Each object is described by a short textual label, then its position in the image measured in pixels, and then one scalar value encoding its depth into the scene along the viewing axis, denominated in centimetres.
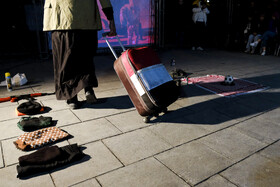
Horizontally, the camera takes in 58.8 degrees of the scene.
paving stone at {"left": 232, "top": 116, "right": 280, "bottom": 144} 310
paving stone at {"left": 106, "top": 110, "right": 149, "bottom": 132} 331
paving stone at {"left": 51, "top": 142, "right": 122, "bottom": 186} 225
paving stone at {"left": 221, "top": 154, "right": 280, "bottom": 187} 226
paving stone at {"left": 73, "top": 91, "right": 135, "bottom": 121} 368
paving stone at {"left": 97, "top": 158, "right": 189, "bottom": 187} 221
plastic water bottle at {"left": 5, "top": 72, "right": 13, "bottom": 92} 477
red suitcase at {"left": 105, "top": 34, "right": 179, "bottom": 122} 320
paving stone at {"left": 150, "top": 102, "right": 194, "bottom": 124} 353
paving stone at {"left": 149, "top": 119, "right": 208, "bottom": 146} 301
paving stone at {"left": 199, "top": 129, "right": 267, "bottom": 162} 272
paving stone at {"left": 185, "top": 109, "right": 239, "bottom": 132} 338
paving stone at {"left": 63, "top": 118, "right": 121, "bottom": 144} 300
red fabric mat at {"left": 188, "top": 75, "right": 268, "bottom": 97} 485
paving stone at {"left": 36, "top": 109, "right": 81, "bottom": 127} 343
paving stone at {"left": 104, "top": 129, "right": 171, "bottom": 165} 264
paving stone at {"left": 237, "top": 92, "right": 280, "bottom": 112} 411
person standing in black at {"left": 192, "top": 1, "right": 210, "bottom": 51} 1078
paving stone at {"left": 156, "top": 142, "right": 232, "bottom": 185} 235
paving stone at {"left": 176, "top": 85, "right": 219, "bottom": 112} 412
